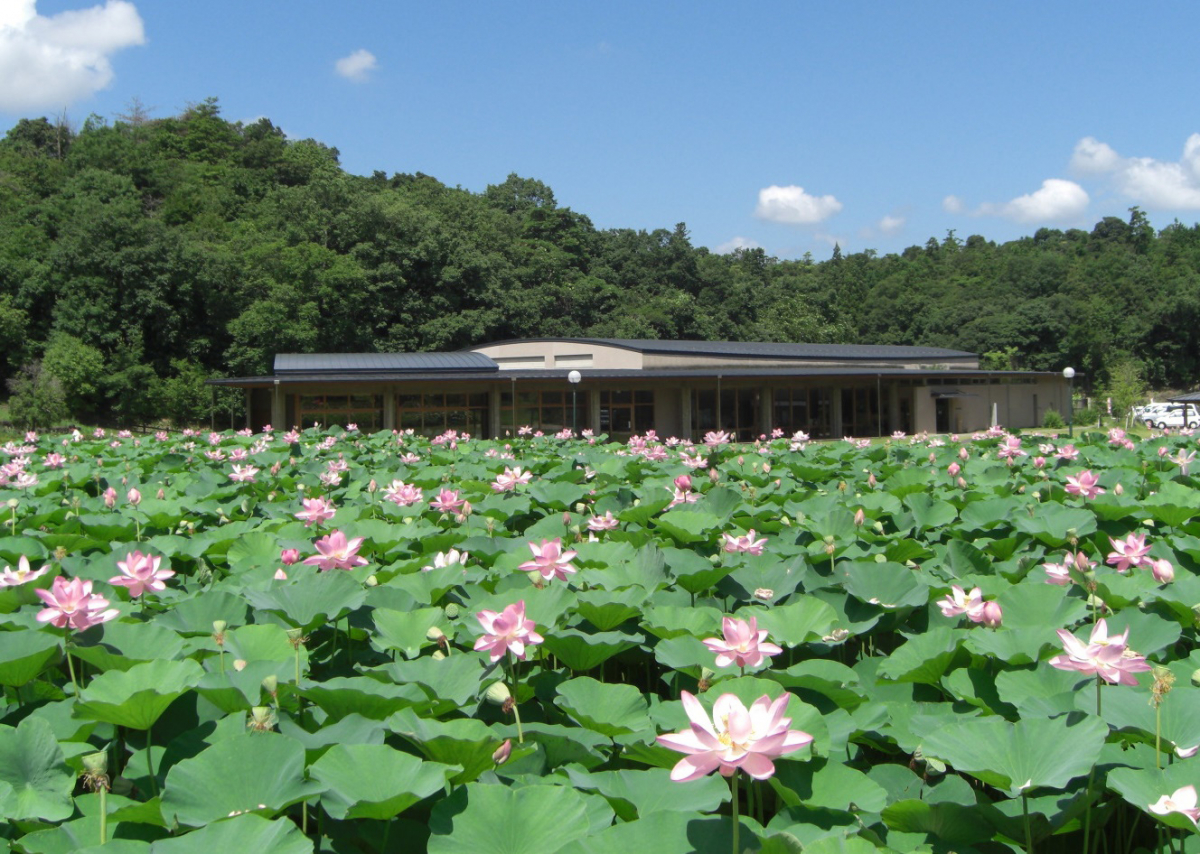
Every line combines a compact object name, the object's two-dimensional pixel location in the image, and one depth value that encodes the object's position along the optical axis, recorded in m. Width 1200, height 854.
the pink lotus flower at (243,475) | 5.78
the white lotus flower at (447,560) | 2.90
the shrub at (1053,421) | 38.38
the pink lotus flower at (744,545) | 3.31
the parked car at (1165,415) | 45.72
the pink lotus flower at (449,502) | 4.17
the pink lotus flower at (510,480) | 5.01
